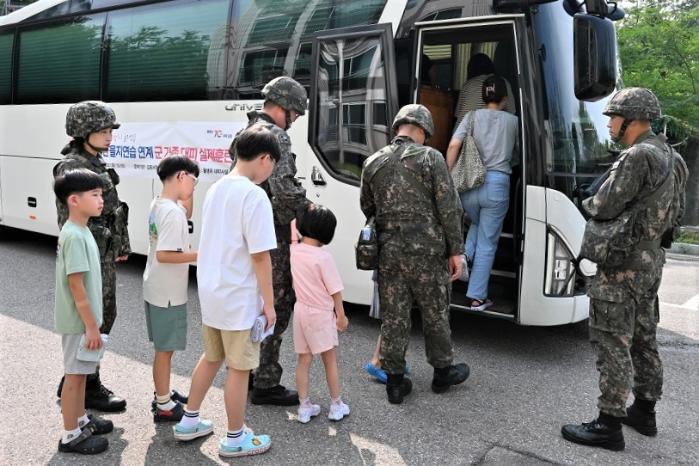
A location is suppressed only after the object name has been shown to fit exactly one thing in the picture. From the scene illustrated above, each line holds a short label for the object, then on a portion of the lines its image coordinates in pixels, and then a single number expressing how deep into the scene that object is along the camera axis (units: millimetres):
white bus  4691
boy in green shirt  3199
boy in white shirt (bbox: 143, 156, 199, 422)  3508
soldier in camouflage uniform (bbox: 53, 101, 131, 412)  3779
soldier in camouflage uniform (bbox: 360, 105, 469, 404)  3982
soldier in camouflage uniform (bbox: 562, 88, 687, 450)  3461
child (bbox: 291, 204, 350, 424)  3697
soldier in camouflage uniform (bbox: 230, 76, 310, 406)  3805
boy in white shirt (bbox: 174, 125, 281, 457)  3074
